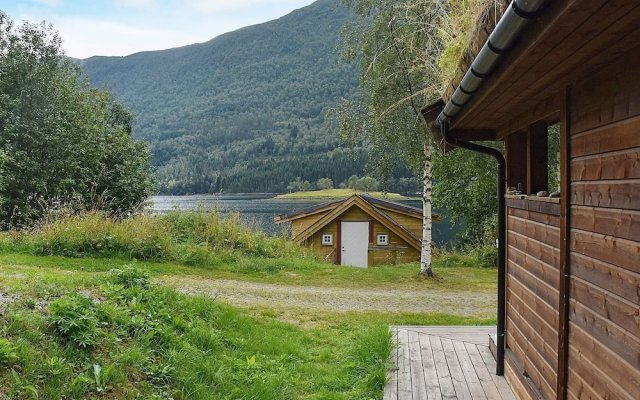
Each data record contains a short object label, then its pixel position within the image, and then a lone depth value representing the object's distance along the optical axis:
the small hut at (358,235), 18.17
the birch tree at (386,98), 11.39
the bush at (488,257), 14.90
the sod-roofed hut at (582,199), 1.89
